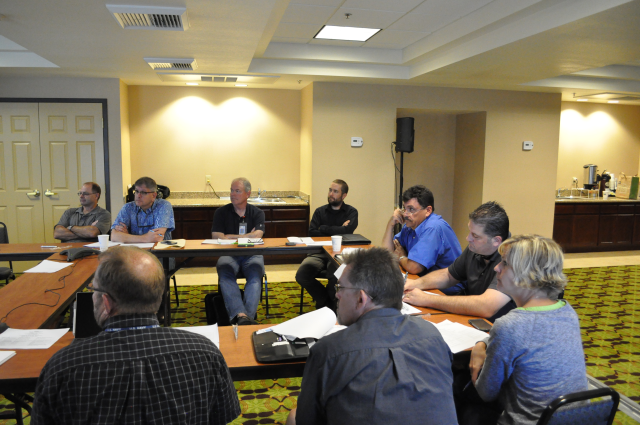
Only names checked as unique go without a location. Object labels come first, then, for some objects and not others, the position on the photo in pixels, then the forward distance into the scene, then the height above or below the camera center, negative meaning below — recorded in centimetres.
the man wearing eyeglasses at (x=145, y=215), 412 -47
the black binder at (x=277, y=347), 187 -75
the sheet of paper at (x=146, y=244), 388 -68
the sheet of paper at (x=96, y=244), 385 -68
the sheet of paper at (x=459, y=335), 200 -74
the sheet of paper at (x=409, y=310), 239 -73
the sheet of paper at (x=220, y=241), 408 -67
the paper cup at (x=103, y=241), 365 -61
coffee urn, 778 -10
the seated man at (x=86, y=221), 435 -56
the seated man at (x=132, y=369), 122 -55
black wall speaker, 600 +44
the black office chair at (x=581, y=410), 147 -76
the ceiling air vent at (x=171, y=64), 473 +104
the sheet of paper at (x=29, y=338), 191 -74
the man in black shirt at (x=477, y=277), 235 -63
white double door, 579 +0
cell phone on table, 218 -73
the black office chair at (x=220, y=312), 384 -120
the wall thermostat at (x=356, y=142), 633 +33
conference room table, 172 -75
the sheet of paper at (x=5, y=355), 177 -74
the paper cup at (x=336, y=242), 383 -62
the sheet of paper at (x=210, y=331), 203 -74
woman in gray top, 158 -59
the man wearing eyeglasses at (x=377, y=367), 124 -55
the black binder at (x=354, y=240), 414 -65
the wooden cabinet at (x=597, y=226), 731 -88
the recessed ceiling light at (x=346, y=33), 470 +137
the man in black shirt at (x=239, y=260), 371 -83
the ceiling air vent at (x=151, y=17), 307 +100
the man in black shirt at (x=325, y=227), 431 -65
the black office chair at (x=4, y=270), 418 -97
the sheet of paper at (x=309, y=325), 196 -69
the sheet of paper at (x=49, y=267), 314 -72
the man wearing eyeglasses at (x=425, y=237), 317 -48
